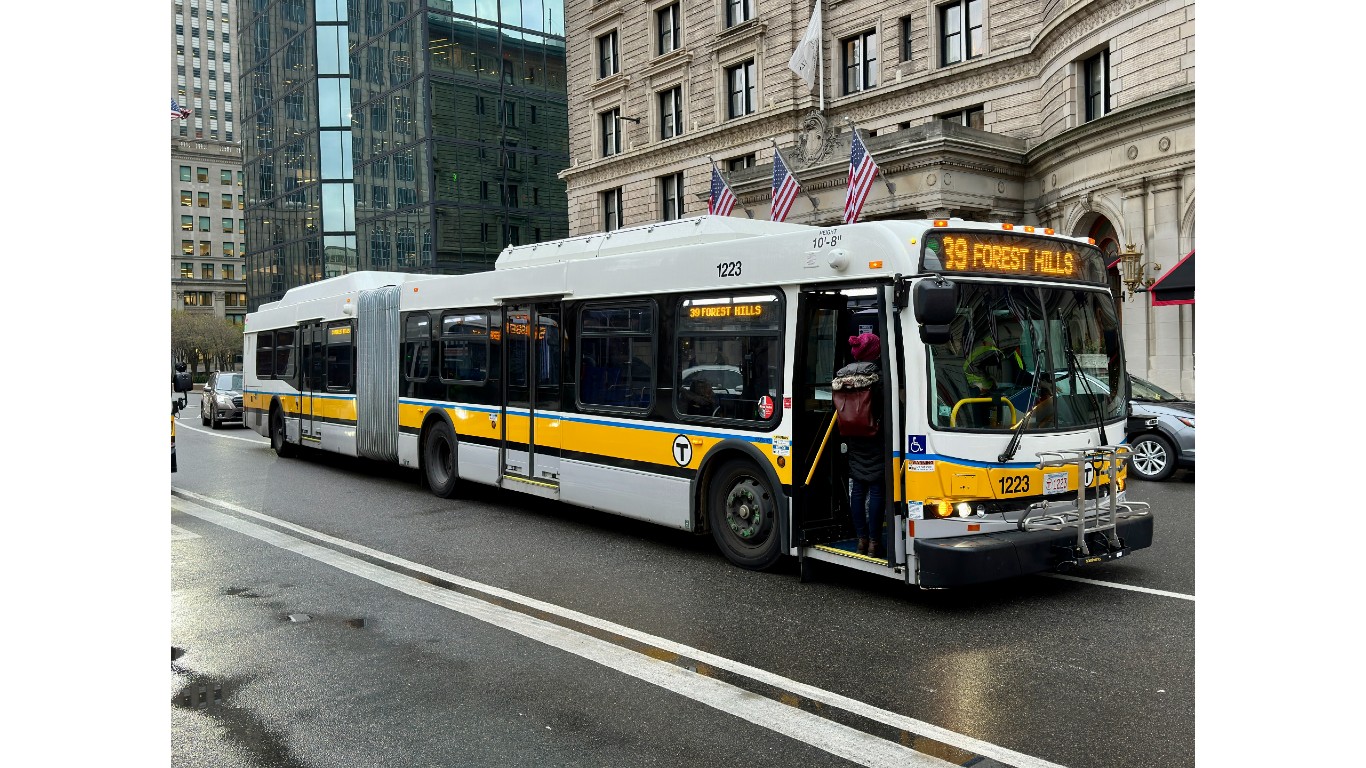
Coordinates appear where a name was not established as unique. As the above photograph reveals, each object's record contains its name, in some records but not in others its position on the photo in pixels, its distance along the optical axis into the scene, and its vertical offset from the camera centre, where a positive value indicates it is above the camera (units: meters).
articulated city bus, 7.06 -0.23
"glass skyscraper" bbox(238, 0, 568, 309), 51.44 +12.83
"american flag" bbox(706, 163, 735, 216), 22.45 +3.79
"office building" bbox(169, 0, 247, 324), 119.50 +16.80
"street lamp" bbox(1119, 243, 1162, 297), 21.41 +1.95
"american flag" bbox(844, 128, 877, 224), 21.03 +3.92
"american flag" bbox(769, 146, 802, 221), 23.47 +4.10
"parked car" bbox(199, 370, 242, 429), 28.34 -1.01
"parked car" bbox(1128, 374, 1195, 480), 14.20 -1.13
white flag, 29.80 +9.20
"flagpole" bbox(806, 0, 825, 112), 31.55 +9.63
